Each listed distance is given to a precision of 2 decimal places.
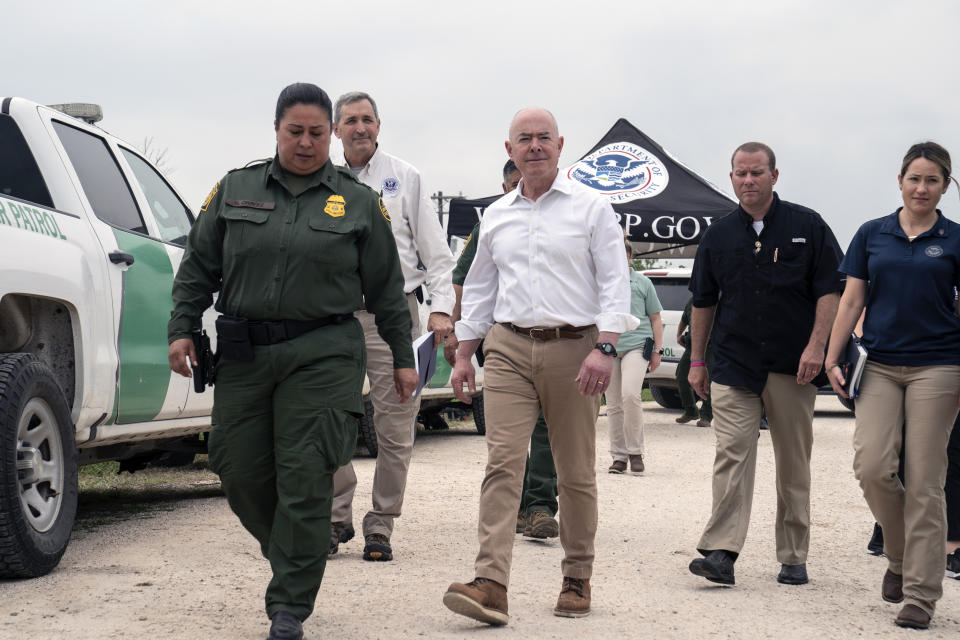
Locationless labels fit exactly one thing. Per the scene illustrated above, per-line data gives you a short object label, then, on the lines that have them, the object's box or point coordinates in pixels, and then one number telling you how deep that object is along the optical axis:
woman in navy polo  4.95
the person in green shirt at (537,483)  6.78
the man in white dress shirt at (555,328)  4.86
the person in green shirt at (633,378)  10.43
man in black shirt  5.71
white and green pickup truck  5.00
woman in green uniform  4.27
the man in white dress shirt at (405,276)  6.13
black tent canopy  15.20
